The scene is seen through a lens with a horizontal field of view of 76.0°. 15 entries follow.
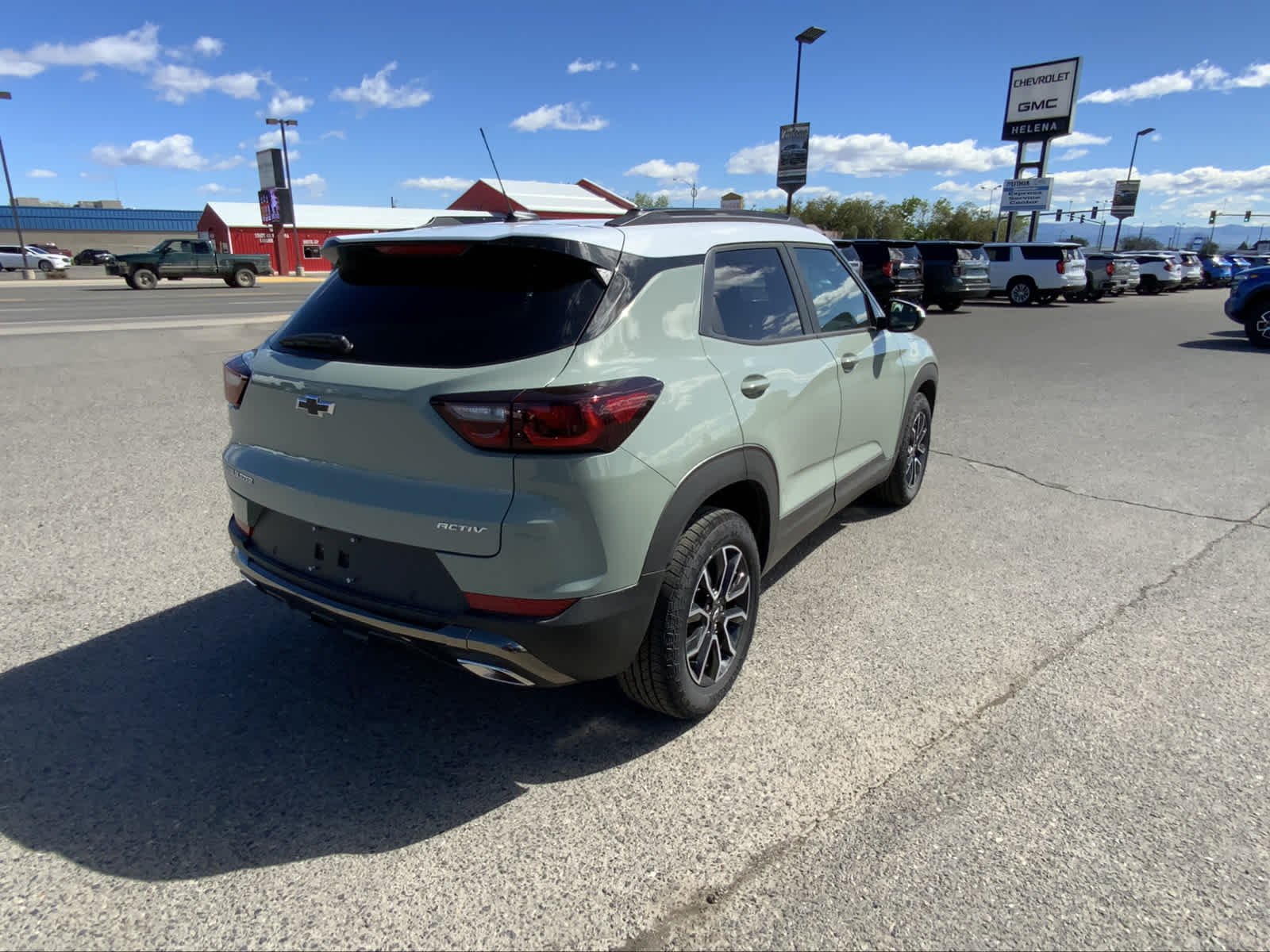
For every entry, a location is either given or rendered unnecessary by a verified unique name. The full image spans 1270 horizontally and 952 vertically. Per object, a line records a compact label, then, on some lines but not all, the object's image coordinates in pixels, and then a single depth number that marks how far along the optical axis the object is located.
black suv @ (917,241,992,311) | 20.81
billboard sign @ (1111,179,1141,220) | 68.56
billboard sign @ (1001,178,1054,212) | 41.47
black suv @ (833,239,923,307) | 18.39
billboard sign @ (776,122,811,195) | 27.08
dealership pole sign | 41.25
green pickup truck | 29.97
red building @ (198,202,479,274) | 55.16
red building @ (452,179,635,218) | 55.53
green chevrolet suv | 2.33
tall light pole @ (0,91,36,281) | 37.94
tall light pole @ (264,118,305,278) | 47.19
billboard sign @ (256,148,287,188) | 47.38
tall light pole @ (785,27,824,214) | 26.61
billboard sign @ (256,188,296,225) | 46.91
